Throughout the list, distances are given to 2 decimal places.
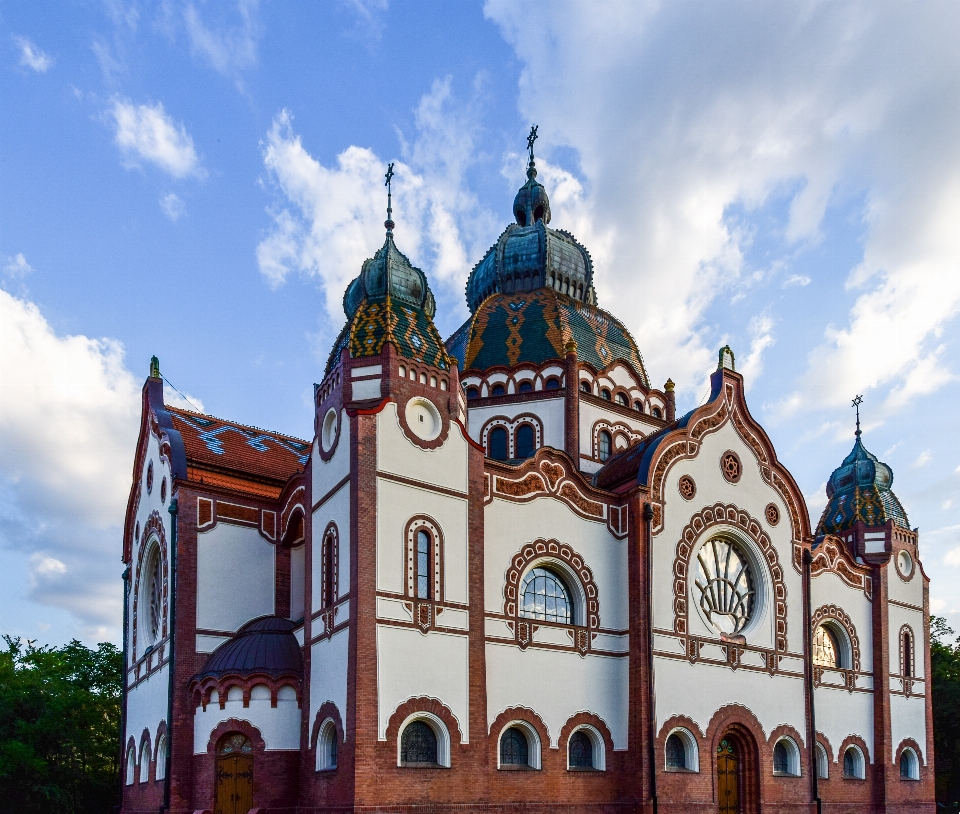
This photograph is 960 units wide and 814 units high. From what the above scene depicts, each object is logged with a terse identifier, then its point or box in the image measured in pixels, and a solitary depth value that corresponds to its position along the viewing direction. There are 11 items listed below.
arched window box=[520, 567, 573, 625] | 24.14
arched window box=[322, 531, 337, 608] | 21.94
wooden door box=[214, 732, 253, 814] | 22.08
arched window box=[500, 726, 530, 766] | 22.84
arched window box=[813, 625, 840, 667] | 30.34
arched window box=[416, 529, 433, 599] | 21.66
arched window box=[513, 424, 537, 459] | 31.22
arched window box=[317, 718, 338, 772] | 21.03
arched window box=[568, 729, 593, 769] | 24.08
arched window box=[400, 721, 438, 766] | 20.70
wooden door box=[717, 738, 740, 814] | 26.62
